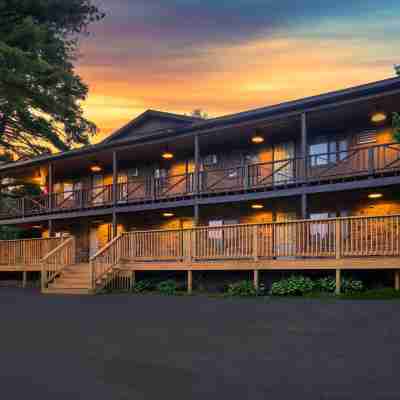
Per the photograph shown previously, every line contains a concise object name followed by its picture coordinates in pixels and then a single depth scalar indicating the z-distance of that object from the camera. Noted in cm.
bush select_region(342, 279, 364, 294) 1620
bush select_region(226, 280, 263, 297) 1786
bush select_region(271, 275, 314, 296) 1692
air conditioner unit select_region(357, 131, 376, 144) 2162
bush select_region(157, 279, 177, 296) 1998
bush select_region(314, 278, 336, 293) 1662
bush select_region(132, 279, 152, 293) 2082
